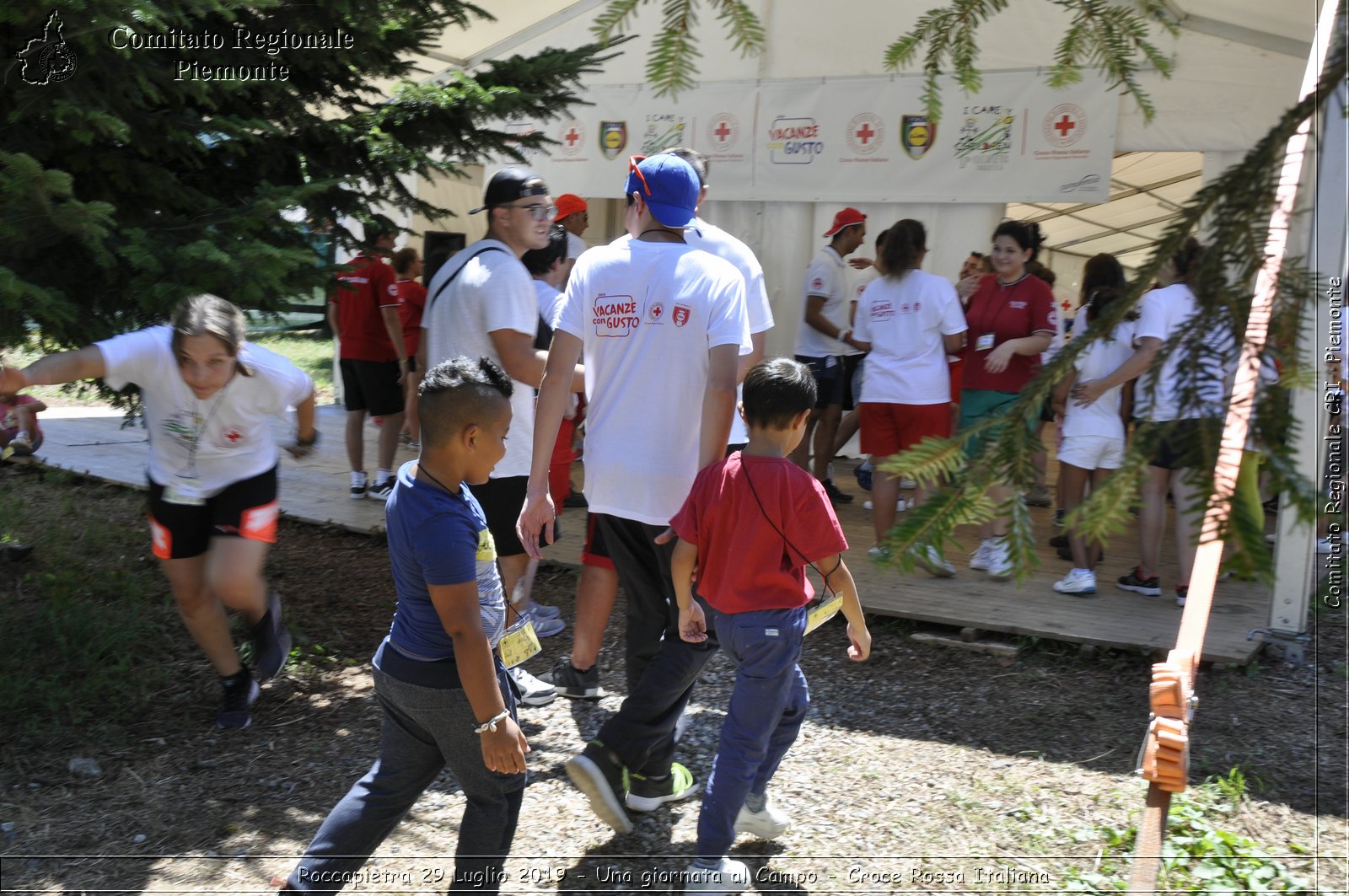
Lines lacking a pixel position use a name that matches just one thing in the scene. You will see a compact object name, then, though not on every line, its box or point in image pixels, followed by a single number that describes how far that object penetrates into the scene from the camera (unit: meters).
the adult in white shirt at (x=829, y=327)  7.39
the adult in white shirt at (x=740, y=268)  3.83
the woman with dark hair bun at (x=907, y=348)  5.94
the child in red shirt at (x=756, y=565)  2.99
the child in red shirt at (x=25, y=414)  3.67
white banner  7.90
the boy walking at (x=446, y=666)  2.52
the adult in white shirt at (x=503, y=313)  4.29
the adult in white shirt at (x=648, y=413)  3.35
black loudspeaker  8.51
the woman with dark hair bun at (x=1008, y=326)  5.97
